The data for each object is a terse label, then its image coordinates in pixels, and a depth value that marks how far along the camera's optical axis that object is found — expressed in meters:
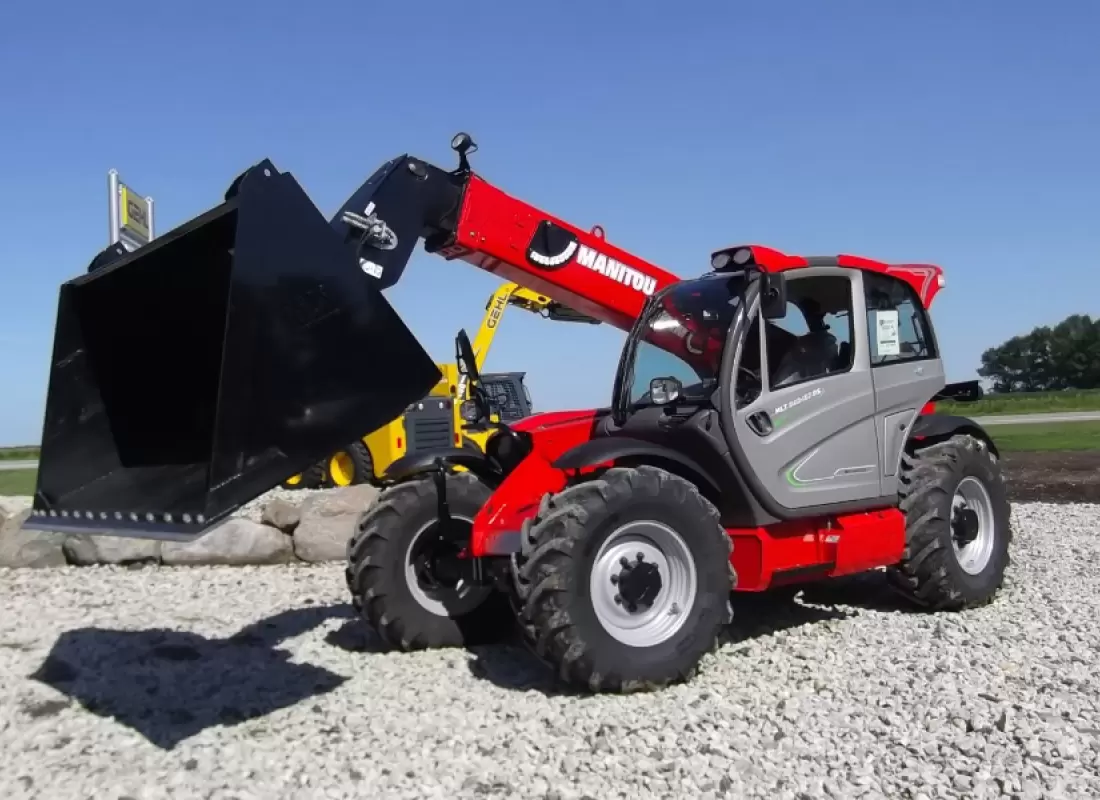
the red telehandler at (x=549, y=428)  4.46
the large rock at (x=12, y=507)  9.76
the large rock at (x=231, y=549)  9.20
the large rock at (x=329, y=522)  9.31
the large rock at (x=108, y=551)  9.33
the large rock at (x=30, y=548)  9.30
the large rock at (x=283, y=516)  9.49
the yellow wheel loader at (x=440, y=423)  14.96
